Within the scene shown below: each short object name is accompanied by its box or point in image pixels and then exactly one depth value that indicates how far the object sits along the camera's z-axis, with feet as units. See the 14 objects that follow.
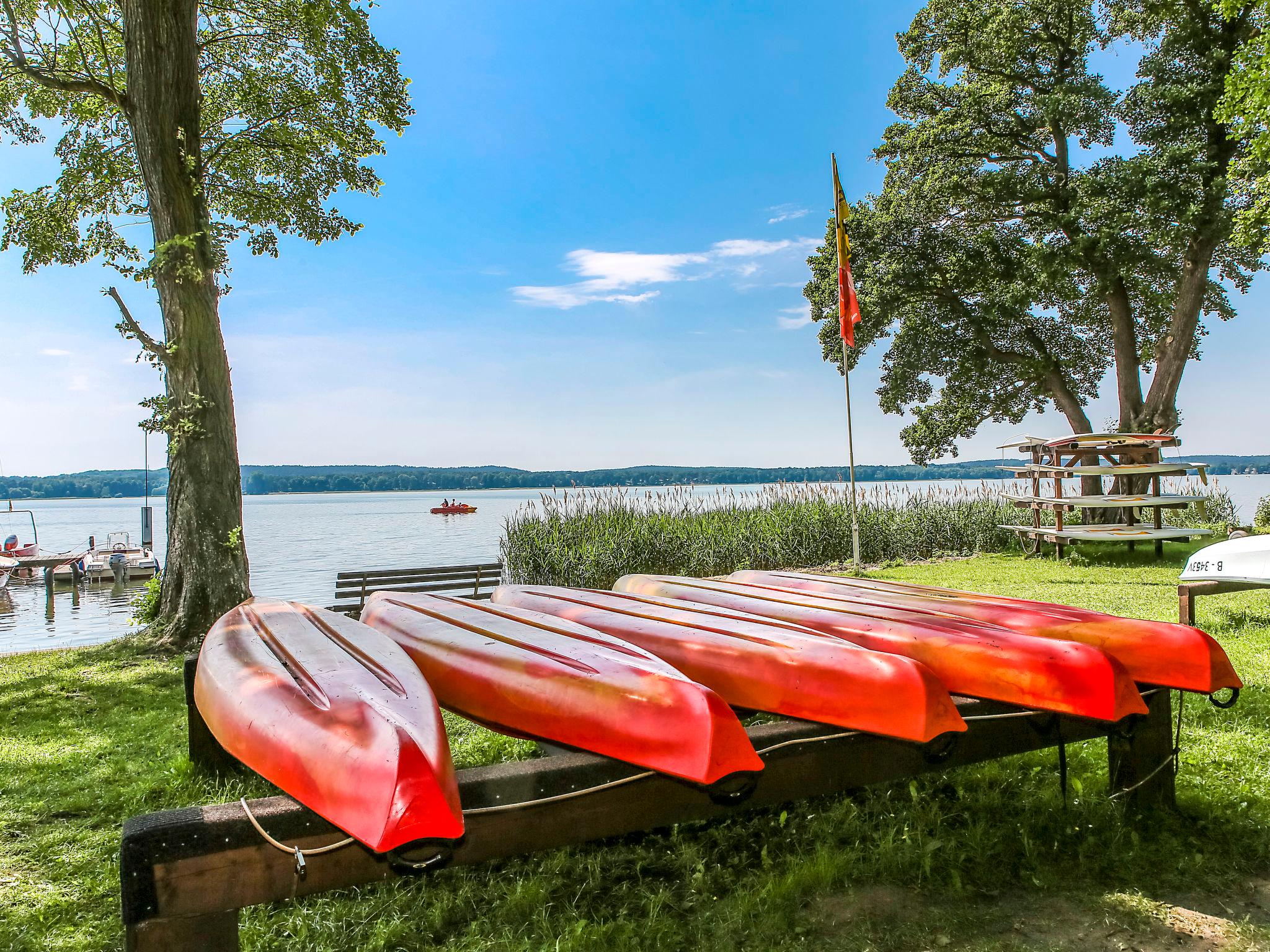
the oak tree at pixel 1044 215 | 47.91
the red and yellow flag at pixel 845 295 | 38.93
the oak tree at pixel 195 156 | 23.89
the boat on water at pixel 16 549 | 73.64
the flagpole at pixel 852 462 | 36.68
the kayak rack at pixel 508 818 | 5.19
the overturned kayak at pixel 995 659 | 7.51
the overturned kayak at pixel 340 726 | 5.15
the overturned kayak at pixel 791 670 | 6.99
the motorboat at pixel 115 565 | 65.57
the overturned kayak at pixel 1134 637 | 8.25
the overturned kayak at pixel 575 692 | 6.18
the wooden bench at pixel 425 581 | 27.04
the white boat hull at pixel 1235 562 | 15.61
